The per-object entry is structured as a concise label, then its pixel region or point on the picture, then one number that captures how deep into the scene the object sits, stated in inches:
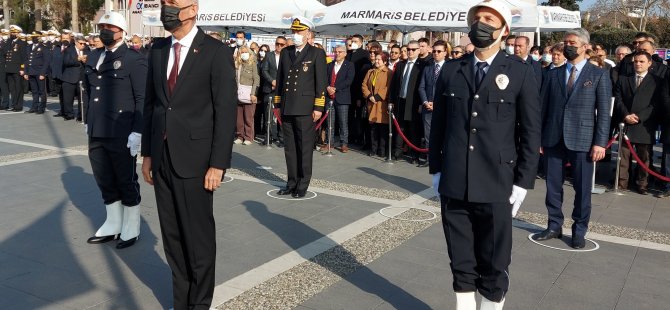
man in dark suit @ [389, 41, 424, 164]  423.2
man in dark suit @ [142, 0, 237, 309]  150.2
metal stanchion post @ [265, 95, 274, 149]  473.7
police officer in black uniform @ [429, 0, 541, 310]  141.1
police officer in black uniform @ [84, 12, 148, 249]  215.8
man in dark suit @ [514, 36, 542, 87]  374.3
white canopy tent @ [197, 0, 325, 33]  601.6
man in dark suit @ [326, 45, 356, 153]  457.4
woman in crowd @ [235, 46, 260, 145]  483.5
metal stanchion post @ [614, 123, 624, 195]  348.8
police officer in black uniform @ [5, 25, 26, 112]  653.9
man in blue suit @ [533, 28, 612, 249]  235.1
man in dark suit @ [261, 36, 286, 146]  485.4
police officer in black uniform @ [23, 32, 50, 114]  636.1
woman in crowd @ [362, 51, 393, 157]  442.3
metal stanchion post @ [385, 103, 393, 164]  422.0
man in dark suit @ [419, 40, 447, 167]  401.1
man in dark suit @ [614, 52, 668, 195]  353.7
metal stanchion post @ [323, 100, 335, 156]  452.4
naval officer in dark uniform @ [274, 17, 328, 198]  312.3
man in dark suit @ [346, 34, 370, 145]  483.8
